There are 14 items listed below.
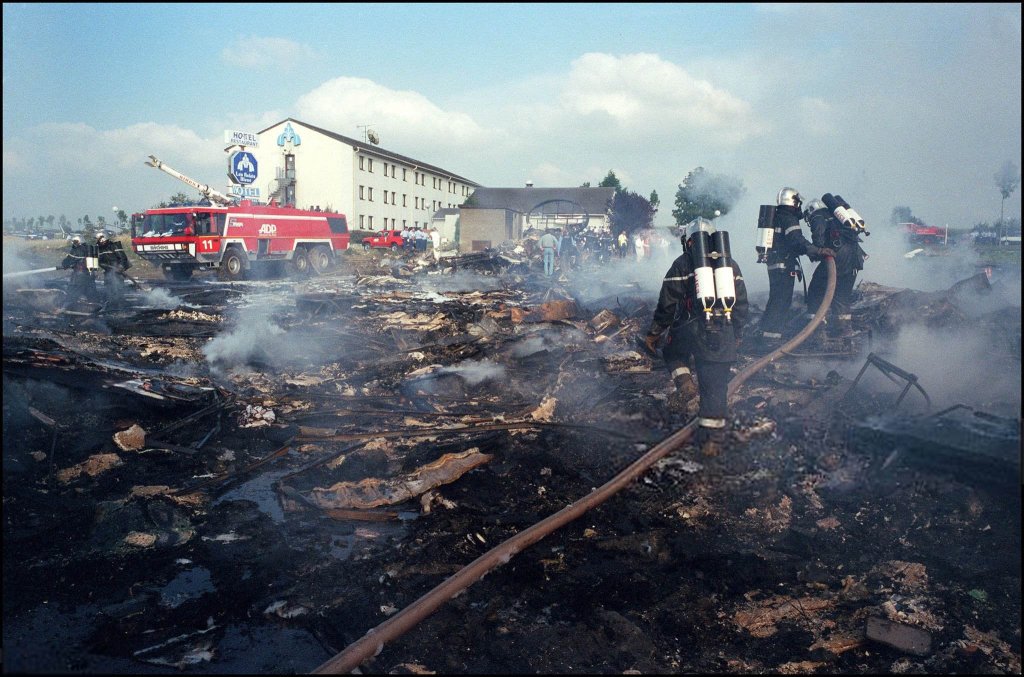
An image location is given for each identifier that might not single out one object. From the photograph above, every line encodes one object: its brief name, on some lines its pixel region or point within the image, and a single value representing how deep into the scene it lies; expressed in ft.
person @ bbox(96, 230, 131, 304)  46.06
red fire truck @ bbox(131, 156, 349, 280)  59.06
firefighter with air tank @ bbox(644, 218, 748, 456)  15.92
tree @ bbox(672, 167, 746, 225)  70.64
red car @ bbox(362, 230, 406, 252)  110.22
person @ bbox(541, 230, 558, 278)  65.82
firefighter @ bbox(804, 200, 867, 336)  26.32
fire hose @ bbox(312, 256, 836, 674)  8.32
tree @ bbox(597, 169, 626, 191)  249.14
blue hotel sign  82.79
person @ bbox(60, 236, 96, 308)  43.98
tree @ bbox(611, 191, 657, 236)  125.49
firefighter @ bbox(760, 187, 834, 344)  26.61
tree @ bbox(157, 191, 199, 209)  105.67
